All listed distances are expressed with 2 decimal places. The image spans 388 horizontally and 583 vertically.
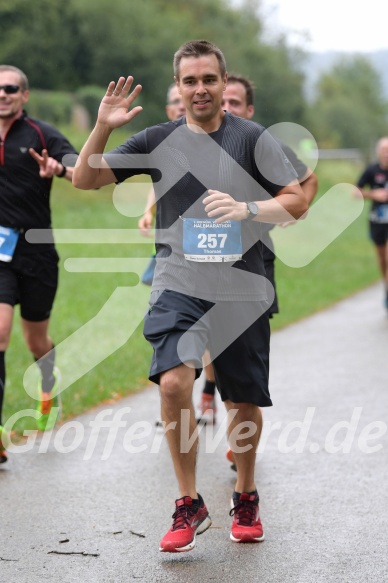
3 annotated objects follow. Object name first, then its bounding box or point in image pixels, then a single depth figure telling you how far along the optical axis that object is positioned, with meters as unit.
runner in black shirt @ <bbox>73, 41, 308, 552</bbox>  9.45
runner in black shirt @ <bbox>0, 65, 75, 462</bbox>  12.92
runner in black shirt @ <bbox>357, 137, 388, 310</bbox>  28.08
